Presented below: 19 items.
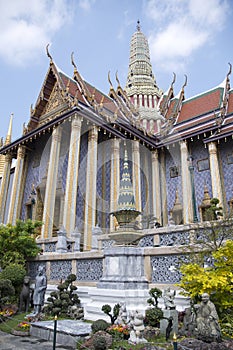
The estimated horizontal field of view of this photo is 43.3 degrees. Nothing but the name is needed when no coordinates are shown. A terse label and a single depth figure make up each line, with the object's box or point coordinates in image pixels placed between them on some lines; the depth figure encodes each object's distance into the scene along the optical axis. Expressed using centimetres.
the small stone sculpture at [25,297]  698
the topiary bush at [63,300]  620
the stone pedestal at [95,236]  957
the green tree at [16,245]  878
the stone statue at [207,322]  367
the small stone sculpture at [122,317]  484
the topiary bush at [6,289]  626
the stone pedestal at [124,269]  563
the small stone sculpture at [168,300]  449
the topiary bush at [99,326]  443
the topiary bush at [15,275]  755
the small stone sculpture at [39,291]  647
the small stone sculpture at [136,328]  421
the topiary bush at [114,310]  470
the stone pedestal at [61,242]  912
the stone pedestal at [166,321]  430
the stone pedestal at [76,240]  951
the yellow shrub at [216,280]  409
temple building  1288
